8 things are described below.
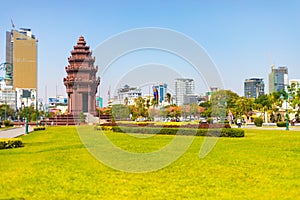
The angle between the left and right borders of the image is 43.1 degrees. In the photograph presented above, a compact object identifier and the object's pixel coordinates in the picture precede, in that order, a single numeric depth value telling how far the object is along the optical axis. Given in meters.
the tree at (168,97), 95.49
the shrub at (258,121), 43.88
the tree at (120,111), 71.81
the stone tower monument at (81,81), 63.34
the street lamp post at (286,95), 48.14
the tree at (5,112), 94.55
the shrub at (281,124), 40.78
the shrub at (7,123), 55.47
